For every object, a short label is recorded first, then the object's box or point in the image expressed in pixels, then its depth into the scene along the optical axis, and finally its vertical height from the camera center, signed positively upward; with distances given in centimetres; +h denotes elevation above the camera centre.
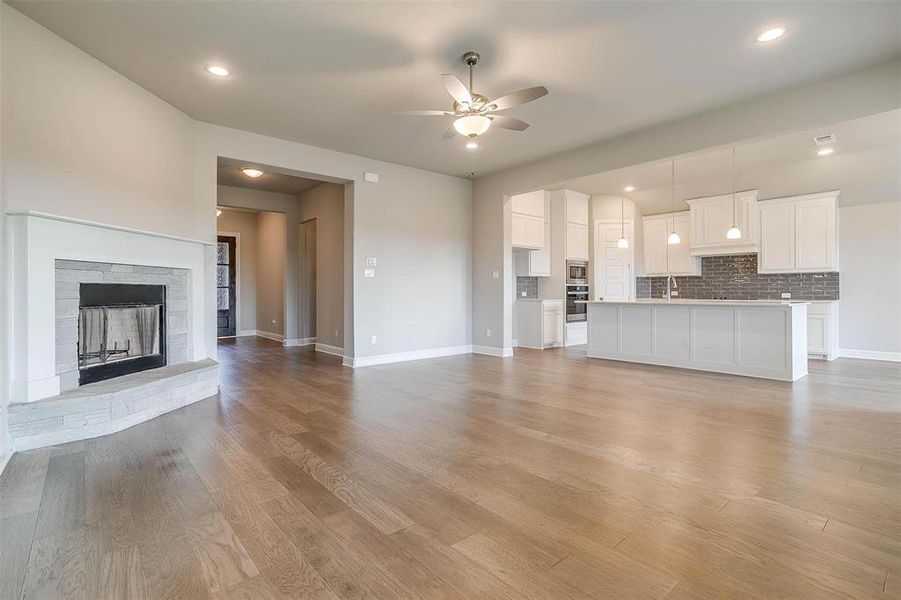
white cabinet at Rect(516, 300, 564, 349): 792 -46
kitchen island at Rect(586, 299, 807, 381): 499 -49
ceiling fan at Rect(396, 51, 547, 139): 310 +152
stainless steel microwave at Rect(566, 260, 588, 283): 837 +56
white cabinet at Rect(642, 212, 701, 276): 852 +103
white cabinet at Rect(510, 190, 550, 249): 763 +148
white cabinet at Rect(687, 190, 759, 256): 755 +139
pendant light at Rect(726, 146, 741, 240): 637 +97
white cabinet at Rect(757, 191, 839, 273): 685 +106
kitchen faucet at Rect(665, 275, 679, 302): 903 +28
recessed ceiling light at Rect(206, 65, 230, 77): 356 +198
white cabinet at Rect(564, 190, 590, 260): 836 +149
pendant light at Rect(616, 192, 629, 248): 866 +179
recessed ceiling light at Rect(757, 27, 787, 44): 305 +193
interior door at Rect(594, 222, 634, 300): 870 +71
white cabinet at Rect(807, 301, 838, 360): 670 -53
